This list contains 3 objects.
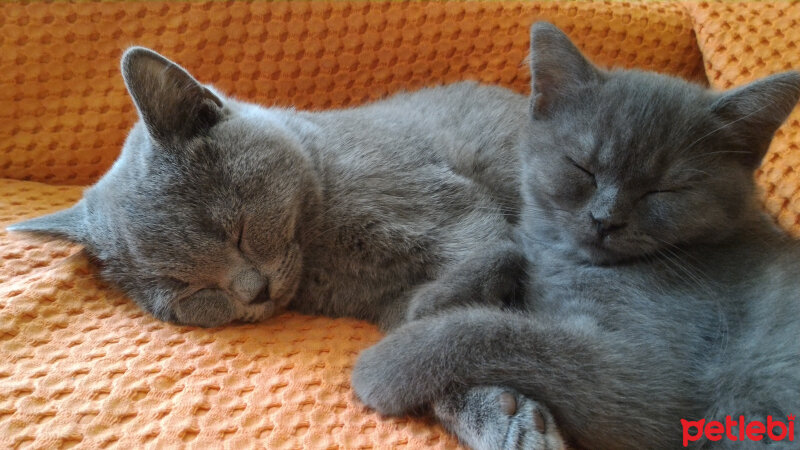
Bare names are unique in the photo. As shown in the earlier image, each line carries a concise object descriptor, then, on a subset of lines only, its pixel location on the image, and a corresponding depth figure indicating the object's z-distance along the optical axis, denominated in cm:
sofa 28
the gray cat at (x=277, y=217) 30
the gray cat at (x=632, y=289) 26
